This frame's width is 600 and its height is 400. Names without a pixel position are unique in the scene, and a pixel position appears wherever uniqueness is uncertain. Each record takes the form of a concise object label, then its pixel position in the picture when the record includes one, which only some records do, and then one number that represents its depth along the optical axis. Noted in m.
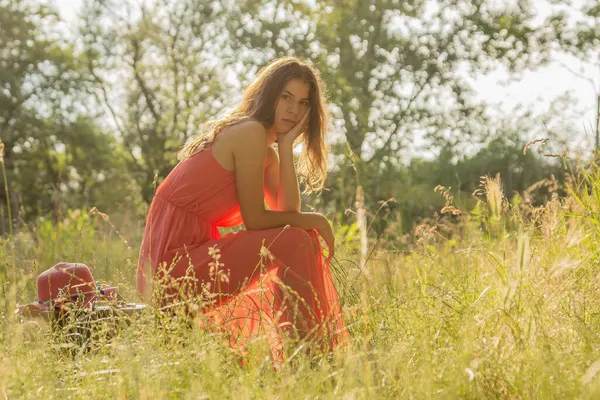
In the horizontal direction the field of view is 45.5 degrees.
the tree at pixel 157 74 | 16.81
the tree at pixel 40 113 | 21.27
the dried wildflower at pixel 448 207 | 2.89
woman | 3.15
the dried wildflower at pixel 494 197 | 2.58
